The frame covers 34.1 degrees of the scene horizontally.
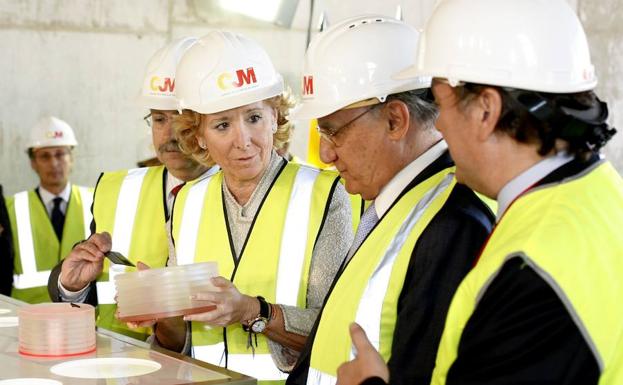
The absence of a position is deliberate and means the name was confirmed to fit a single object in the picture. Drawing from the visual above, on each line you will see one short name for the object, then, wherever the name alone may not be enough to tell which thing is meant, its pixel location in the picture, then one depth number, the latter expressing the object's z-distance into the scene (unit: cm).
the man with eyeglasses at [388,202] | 240
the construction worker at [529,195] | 188
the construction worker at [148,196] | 429
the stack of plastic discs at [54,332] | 275
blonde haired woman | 342
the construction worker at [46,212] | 730
